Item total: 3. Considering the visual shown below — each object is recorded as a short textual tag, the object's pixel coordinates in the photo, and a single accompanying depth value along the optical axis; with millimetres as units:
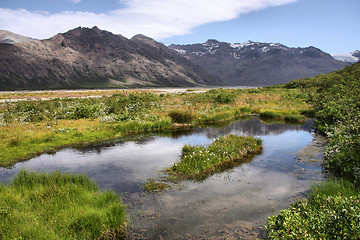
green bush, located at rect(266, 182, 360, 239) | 7883
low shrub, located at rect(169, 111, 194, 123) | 37750
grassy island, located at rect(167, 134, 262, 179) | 18062
